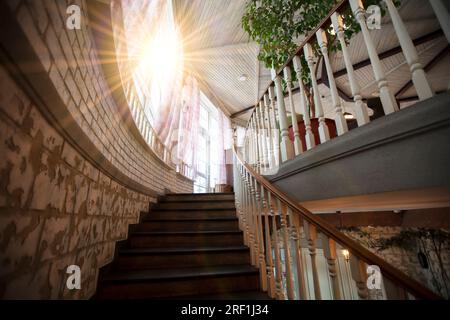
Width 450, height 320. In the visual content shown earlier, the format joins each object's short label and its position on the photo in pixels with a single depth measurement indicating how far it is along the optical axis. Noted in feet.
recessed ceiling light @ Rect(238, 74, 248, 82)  17.76
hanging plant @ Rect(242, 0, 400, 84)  7.80
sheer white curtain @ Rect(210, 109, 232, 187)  19.12
